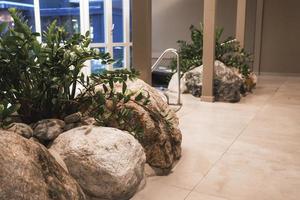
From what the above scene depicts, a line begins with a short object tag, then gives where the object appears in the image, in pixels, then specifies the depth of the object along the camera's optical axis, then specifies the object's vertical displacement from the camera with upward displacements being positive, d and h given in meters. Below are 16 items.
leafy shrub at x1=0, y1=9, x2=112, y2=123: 2.03 -0.17
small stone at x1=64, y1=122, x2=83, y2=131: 2.12 -0.54
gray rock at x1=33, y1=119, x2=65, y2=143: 1.98 -0.54
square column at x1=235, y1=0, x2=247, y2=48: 6.08 +0.41
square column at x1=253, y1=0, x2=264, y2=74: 8.09 +0.19
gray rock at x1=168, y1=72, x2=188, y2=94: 5.60 -0.75
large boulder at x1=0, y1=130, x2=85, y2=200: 1.23 -0.52
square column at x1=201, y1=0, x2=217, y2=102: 4.68 -0.11
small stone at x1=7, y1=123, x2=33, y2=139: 1.88 -0.50
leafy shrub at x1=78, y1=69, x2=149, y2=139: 2.19 -0.40
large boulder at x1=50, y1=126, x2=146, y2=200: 1.79 -0.66
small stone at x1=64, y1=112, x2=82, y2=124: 2.15 -0.50
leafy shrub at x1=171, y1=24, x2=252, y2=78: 5.55 -0.22
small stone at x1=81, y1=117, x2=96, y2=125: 2.19 -0.53
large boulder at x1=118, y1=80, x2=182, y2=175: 2.29 -0.67
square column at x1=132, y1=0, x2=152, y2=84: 2.75 +0.04
